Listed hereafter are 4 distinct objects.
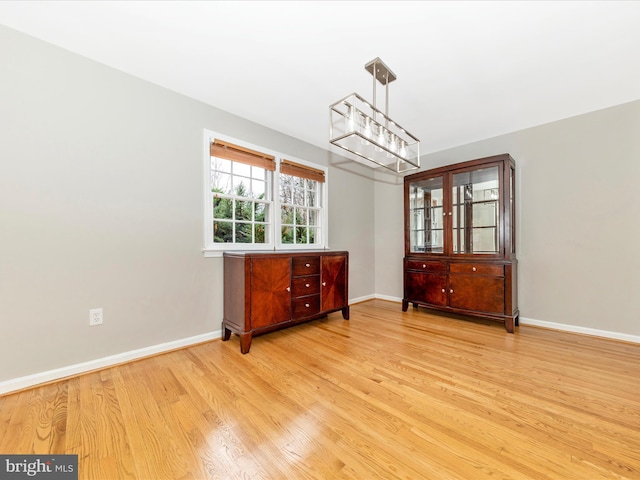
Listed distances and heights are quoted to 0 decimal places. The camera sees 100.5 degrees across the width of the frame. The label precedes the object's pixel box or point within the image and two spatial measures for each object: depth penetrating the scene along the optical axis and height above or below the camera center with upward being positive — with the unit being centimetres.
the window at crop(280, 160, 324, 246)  343 +51
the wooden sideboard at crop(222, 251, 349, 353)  242 -50
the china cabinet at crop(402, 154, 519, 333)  299 +1
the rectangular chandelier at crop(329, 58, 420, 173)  190 +87
